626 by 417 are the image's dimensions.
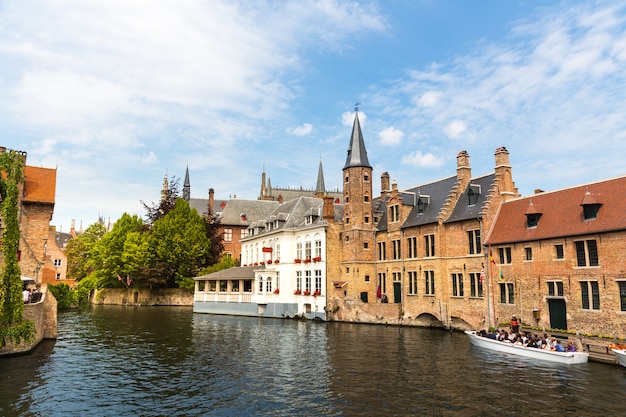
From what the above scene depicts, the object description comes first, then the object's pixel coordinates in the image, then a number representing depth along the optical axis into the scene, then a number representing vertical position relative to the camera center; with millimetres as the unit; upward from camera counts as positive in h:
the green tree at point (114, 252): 67688 +4105
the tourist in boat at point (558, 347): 24225 -3776
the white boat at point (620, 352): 22095 -3719
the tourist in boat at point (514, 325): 29706 -3173
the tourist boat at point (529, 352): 23688 -4168
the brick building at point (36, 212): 39791 +6018
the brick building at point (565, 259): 26750 +1163
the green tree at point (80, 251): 92250 +5790
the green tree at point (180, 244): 63781 +4872
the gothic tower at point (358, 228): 45812 +5079
